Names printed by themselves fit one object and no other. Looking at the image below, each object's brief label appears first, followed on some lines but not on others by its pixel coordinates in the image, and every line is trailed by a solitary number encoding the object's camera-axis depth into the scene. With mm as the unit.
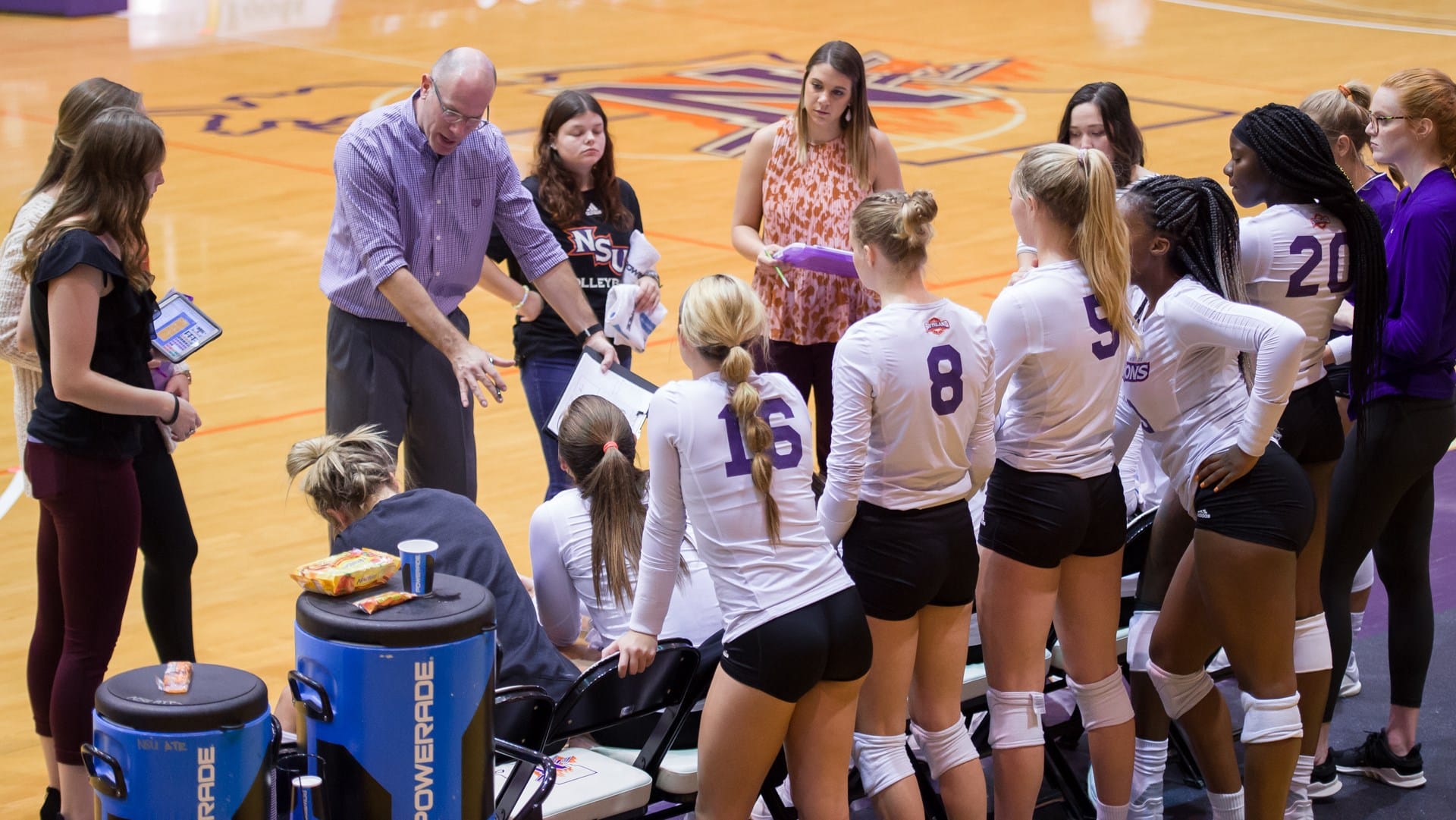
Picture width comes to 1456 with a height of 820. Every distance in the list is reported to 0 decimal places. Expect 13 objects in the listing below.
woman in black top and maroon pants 7703
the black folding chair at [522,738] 6619
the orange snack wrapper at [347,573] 6141
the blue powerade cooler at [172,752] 5668
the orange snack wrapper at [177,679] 5828
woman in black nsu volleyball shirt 10836
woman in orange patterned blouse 10781
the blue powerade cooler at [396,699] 5980
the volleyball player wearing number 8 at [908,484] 7043
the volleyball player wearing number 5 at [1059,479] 7383
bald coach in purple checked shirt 9094
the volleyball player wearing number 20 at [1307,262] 7969
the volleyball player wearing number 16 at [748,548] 6711
